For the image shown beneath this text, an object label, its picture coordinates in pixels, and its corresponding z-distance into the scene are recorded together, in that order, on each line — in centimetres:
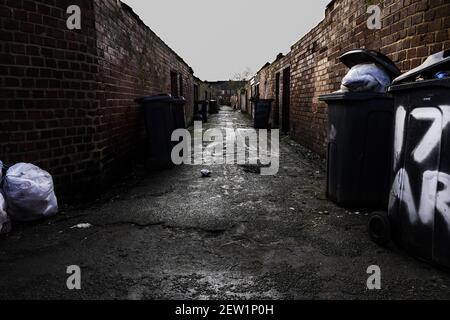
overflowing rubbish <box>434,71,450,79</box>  212
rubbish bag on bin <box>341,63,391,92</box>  322
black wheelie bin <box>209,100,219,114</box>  2748
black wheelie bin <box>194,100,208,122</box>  1739
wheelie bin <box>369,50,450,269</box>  197
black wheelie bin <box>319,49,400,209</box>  315
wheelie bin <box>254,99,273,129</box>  1218
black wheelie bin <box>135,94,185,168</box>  540
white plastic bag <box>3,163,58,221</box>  287
